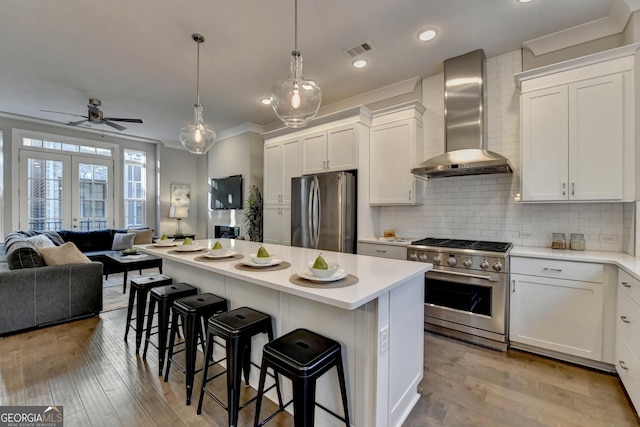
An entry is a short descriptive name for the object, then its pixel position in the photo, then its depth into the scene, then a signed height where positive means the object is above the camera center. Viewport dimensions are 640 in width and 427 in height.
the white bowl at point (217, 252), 2.10 -0.31
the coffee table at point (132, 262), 4.21 -0.79
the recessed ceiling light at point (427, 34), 2.69 +1.76
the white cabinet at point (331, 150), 3.70 +0.88
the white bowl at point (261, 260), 1.77 -0.30
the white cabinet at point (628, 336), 1.75 -0.83
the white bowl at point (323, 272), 1.39 -0.30
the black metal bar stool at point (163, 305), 2.14 -0.73
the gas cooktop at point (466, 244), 2.71 -0.33
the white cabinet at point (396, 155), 3.45 +0.74
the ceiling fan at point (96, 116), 4.11 +1.43
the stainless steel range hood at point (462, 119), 2.96 +1.06
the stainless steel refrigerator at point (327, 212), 3.58 +0.00
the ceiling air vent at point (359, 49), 2.94 +1.77
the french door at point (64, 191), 5.48 +0.41
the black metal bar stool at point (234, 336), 1.55 -0.72
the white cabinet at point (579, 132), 2.30 +0.72
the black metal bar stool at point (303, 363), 1.24 -0.71
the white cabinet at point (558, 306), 2.22 -0.78
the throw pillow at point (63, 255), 3.18 -0.52
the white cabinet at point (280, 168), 4.42 +0.73
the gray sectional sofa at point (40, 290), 2.83 -0.87
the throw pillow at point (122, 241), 5.68 -0.61
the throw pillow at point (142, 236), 5.94 -0.53
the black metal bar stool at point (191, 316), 1.84 -0.73
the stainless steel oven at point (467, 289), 2.56 -0.75
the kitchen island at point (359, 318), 1.39 -0.62
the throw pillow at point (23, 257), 2.92 -0.49
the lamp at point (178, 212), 6.88 -0.01
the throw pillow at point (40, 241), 3.91 -0.44
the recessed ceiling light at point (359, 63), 3.24 +1.77
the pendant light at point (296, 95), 2.10 +0.89
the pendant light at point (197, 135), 3.09 +0.86
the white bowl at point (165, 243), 2.76 -0.31
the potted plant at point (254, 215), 5.46 -0.06
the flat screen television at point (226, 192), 5.77 +0.42
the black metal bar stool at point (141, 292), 2.47 -0.73
